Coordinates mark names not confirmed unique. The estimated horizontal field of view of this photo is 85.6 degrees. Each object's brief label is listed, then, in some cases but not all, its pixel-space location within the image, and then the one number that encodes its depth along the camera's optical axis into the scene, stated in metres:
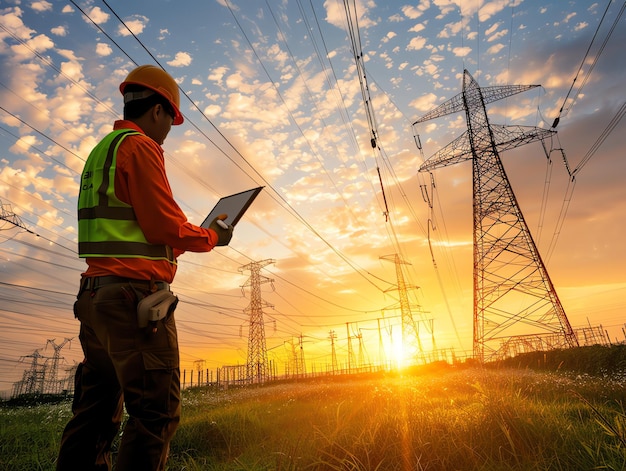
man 1.50
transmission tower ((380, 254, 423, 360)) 33.38
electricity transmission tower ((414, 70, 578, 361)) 18.02
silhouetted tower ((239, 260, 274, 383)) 39.22
